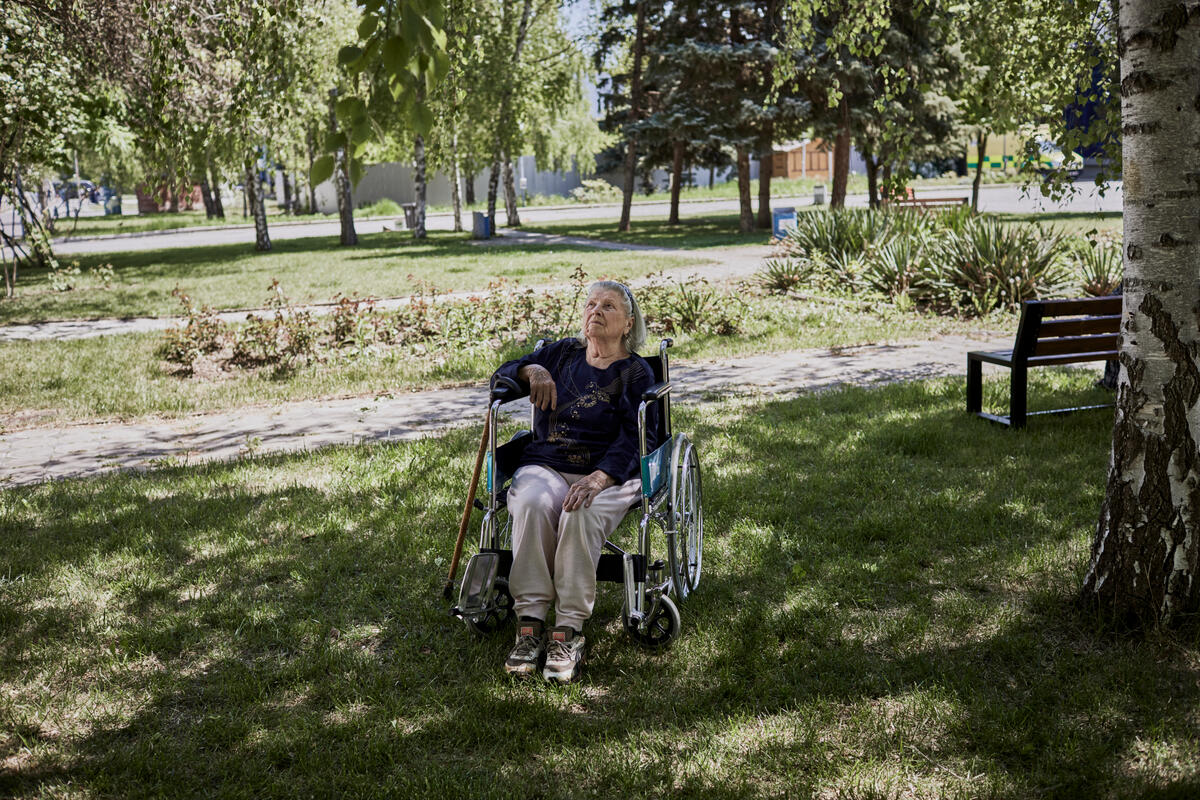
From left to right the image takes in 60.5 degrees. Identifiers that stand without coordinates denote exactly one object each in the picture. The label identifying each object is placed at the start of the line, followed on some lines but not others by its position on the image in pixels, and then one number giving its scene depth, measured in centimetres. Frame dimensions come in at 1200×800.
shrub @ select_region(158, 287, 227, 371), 975
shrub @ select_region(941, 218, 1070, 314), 1134
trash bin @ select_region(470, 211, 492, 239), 2709
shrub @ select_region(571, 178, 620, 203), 4925
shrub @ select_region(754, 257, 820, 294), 1310
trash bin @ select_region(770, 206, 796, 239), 1605
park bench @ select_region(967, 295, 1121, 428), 644
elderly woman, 369
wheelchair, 374
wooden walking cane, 394
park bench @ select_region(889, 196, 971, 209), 2363
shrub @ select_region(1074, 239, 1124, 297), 1079
